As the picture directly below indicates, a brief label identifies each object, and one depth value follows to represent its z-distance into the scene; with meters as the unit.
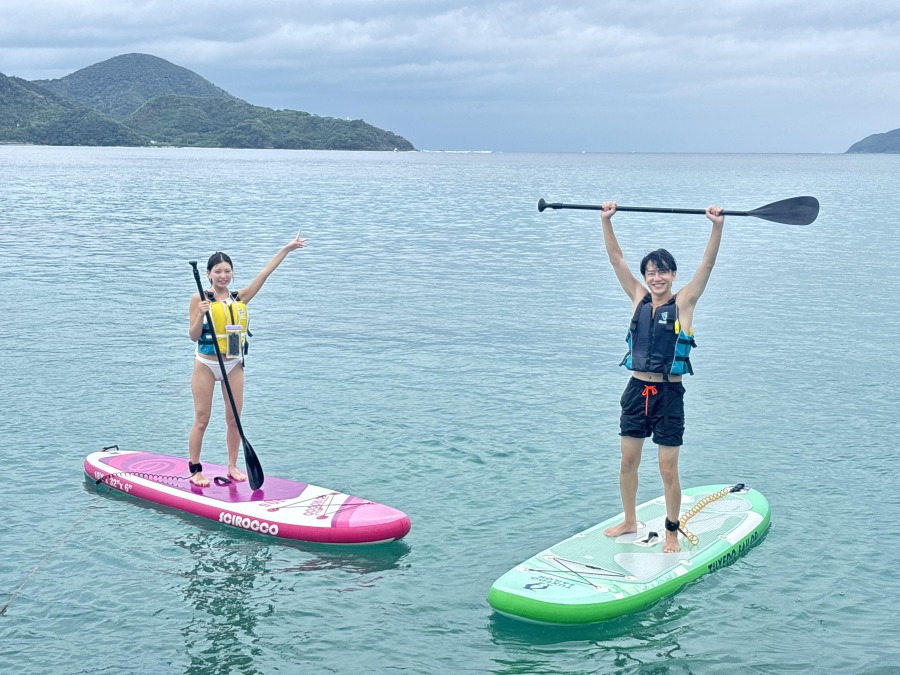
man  8.03
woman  9.51
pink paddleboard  9.23
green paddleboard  7.74
